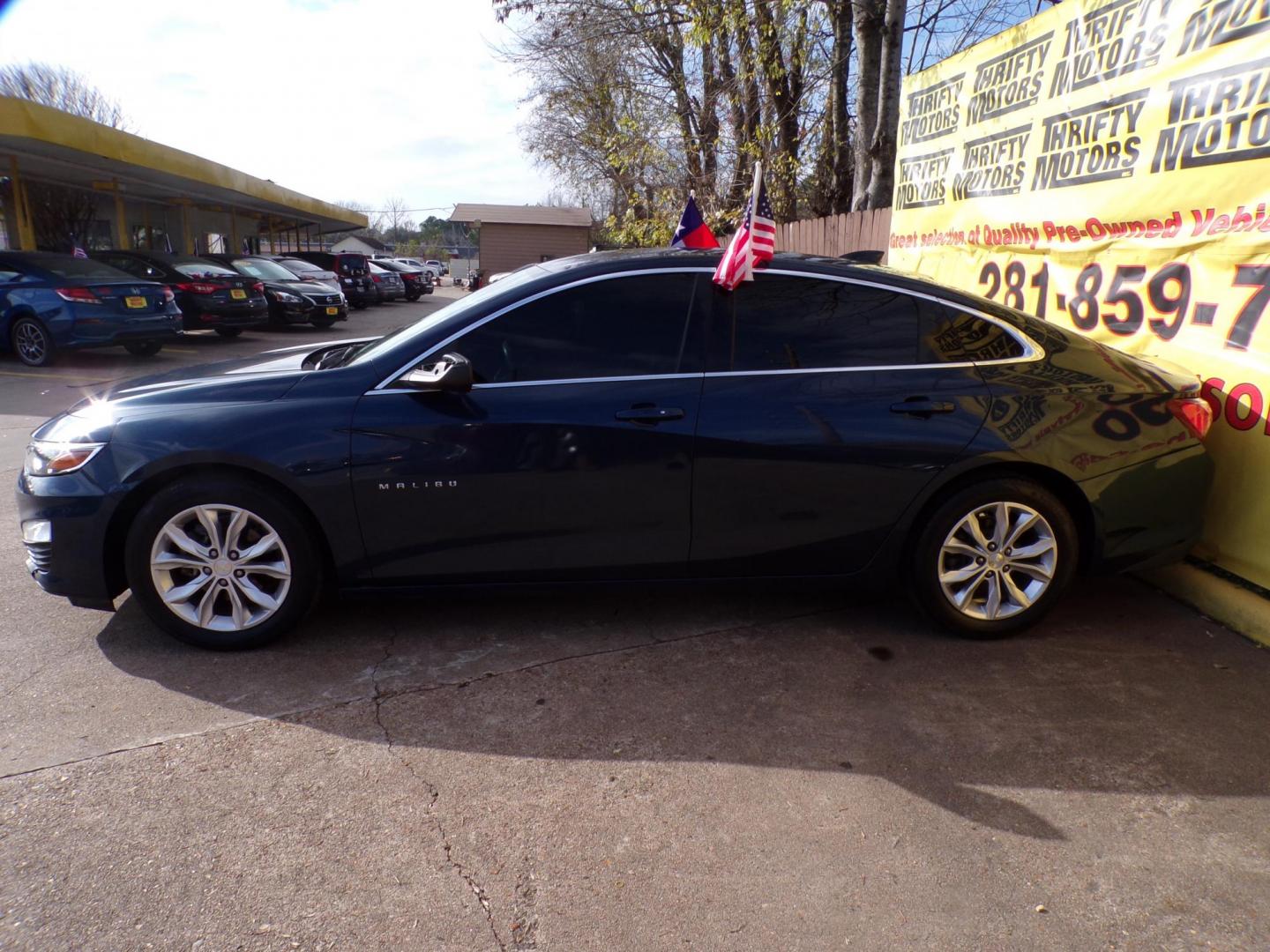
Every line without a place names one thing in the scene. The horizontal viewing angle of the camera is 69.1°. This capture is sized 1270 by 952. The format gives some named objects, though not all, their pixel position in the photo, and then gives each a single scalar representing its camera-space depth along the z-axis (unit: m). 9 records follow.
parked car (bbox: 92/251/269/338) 15.36
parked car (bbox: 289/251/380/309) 26.00
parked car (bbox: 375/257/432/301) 31.33
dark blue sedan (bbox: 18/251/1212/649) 3.63
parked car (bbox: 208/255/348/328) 18.22
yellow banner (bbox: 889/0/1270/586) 4.20
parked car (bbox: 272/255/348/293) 19.81
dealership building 14.92
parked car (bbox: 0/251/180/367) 11.81
